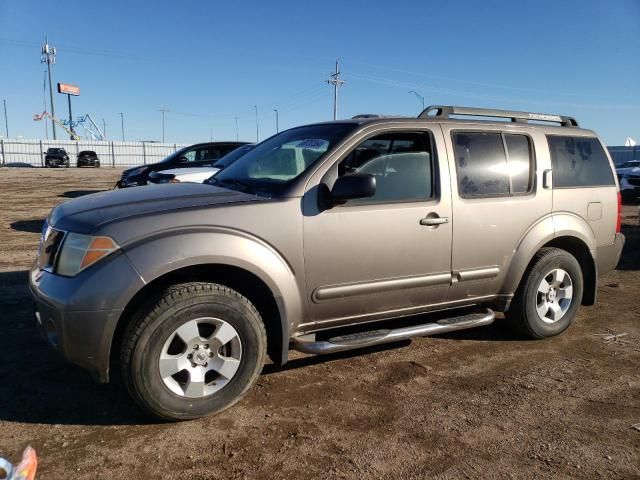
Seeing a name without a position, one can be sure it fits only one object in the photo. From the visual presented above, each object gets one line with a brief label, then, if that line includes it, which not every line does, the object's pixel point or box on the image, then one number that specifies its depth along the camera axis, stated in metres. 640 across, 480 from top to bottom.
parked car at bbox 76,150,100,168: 45.38
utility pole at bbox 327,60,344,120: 55.62
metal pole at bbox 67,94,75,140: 92.12
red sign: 91.56
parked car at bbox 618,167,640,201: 14.83
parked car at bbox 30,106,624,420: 2.89
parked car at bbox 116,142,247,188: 12.01
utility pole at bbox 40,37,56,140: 78.50
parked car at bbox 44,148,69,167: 44.16
